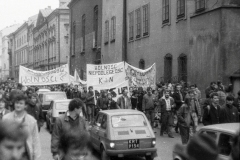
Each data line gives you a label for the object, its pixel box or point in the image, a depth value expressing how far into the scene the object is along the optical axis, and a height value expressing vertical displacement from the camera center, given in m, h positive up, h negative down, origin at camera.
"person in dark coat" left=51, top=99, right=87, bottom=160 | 6.05 -0.56
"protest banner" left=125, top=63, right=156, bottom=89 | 18.22 +0.26
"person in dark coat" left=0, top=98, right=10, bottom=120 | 8.12 -0.49
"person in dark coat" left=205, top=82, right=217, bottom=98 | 14.16 -0.20
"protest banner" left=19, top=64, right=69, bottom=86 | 20.53 +0.37
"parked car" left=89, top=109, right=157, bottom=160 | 9.48 -1.26
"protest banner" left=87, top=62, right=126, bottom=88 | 17.38 +0.34
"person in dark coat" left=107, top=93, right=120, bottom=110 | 16.78 -0.86
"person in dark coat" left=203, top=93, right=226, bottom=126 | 9.75 -0.75
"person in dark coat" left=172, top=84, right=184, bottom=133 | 15.31 -0.54
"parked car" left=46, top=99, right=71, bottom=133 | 16.05 -1.00
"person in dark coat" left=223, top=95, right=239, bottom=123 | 9.57 -0.69
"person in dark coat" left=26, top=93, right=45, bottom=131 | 10.40 -0.69
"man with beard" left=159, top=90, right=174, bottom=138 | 14.55 -1.00
